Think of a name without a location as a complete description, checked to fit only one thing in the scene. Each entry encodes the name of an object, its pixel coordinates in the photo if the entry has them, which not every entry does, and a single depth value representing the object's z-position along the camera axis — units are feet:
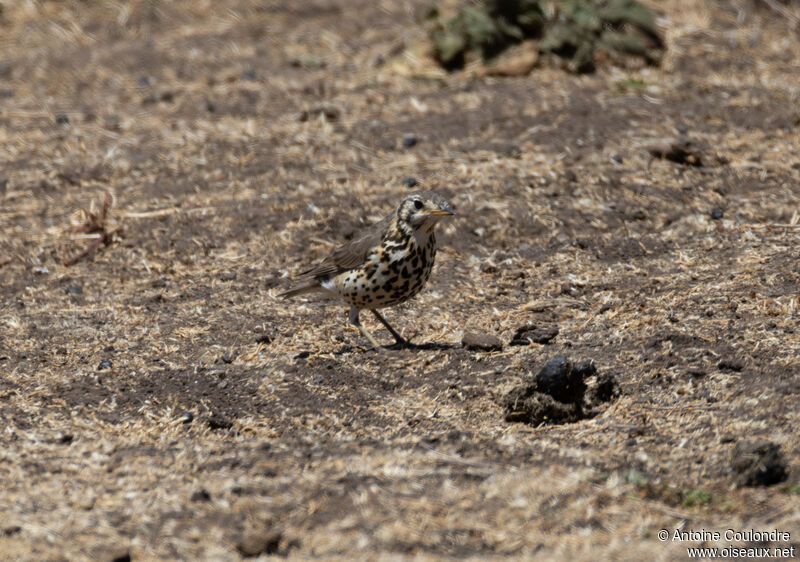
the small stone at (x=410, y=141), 62.34
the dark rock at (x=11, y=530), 28.89
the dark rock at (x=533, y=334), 42.65
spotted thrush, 42.93
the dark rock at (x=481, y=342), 41.88
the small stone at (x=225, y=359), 42.27
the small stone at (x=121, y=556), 27.25
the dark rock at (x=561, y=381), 35.53
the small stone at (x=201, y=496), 30.27
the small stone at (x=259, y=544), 27.30
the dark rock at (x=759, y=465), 28.86
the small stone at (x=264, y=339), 44.24
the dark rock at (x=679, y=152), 58.13
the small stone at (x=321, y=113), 66.64
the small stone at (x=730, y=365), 36.68
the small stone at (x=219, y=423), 36.76
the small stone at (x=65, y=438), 35.40
